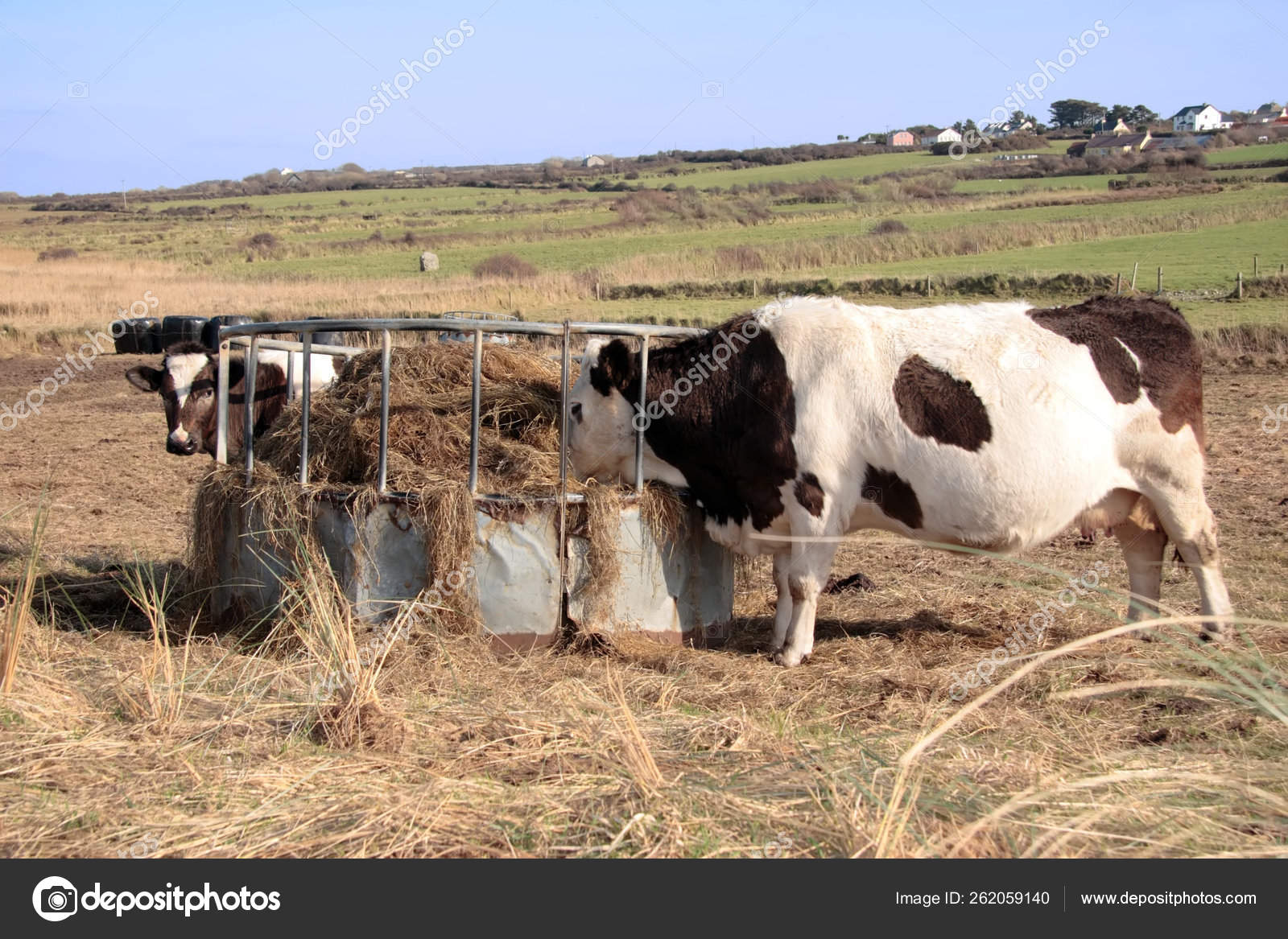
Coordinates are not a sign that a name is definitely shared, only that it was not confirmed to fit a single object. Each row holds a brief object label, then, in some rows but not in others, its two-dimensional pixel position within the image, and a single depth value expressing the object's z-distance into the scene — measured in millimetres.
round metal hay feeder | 6871
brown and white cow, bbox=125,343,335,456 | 10258
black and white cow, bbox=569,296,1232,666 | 6648
